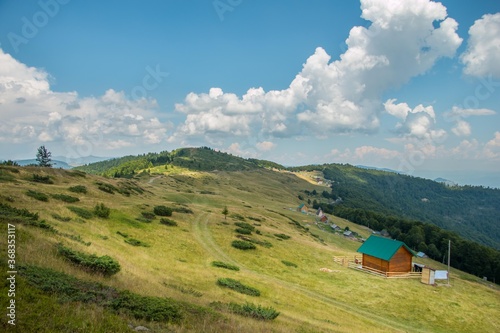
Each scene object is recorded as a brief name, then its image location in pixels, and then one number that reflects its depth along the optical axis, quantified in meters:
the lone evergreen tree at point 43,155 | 156.50
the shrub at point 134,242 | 35.02
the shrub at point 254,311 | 18.08
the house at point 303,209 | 173.55
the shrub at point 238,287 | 27.10
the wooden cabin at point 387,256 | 52.75
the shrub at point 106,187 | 64.24
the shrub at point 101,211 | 41.31
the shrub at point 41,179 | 55.88
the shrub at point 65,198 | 43.44
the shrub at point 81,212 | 38.13
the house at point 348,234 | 134.12
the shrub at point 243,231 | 57.60
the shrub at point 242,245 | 47.16
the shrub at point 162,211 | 54.71
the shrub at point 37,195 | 38.78
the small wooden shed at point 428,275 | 48.69
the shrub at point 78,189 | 53.43
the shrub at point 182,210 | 63.92
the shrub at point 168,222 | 49.80
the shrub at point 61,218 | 32.65
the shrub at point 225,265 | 36.21
